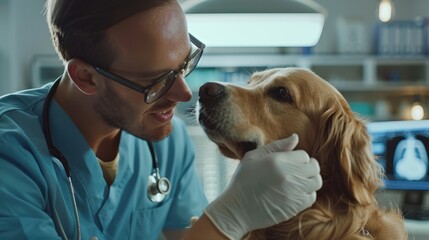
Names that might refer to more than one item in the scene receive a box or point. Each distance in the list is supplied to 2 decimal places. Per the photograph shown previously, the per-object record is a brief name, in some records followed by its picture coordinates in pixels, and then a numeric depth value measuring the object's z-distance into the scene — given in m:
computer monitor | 2.68
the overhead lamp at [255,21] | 2.00
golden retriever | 1.33
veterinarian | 1.27
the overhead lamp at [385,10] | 3.50
